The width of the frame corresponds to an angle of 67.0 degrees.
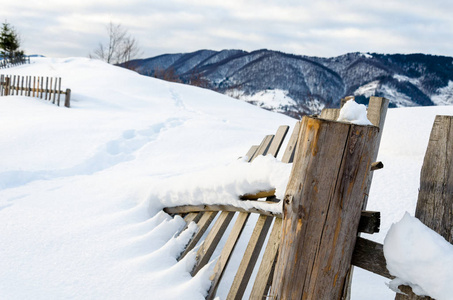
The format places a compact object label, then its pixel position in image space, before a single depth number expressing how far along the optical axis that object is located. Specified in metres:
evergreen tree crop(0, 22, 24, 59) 40.53
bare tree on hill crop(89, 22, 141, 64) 46.37
